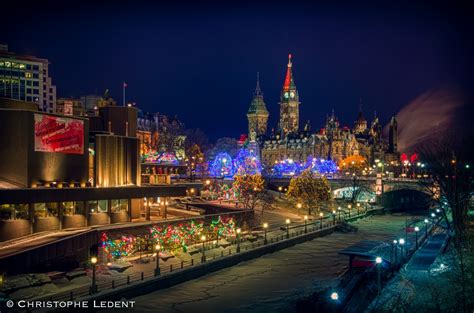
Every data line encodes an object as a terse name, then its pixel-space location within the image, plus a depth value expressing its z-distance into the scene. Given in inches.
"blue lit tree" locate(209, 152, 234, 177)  4820.4
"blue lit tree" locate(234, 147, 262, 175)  4136.3
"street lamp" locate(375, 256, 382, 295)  1378.0
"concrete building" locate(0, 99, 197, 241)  1815.9
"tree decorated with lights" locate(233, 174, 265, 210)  3540.8
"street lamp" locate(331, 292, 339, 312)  1242.7
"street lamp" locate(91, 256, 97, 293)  1341.2
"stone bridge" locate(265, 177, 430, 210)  4307.6
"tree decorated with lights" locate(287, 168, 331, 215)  3688.5
